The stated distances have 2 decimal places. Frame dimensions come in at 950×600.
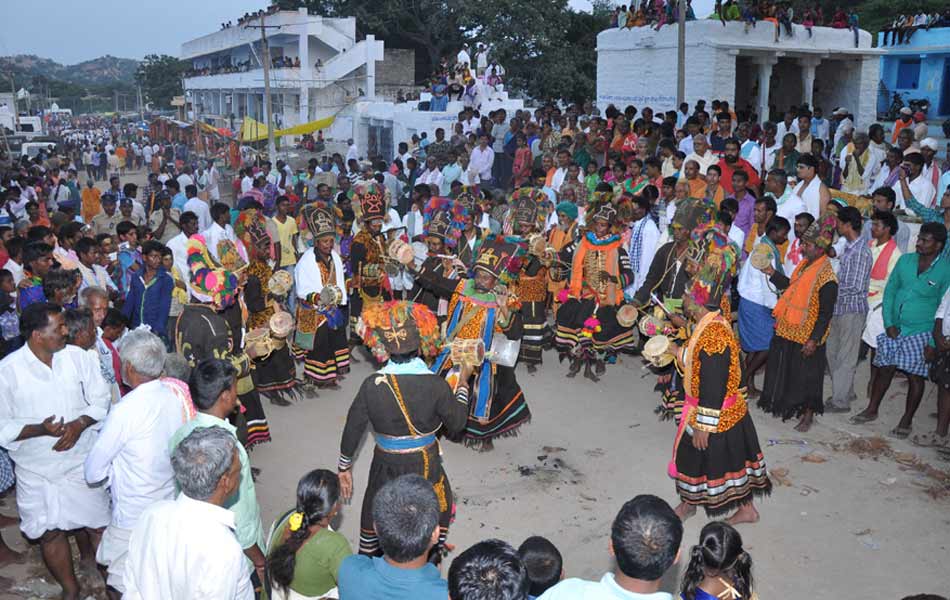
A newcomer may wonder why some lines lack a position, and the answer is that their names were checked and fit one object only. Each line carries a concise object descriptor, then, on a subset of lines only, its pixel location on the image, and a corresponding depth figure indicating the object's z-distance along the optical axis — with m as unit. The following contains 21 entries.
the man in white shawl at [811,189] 8.77
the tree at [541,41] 30.70
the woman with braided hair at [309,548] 3.45
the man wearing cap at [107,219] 11.95
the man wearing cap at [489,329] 6.41
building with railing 35.03
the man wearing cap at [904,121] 13.50
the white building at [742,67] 17.09
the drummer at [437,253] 7.02
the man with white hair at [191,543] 3.00
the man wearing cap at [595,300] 8.10
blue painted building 24.14
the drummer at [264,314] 7.83
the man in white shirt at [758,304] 7.30
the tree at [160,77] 74.00
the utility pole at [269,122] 23.41
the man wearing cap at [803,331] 6.71
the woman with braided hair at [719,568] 3.35
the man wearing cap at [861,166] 11.00
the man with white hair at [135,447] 4.06
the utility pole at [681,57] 15.54
